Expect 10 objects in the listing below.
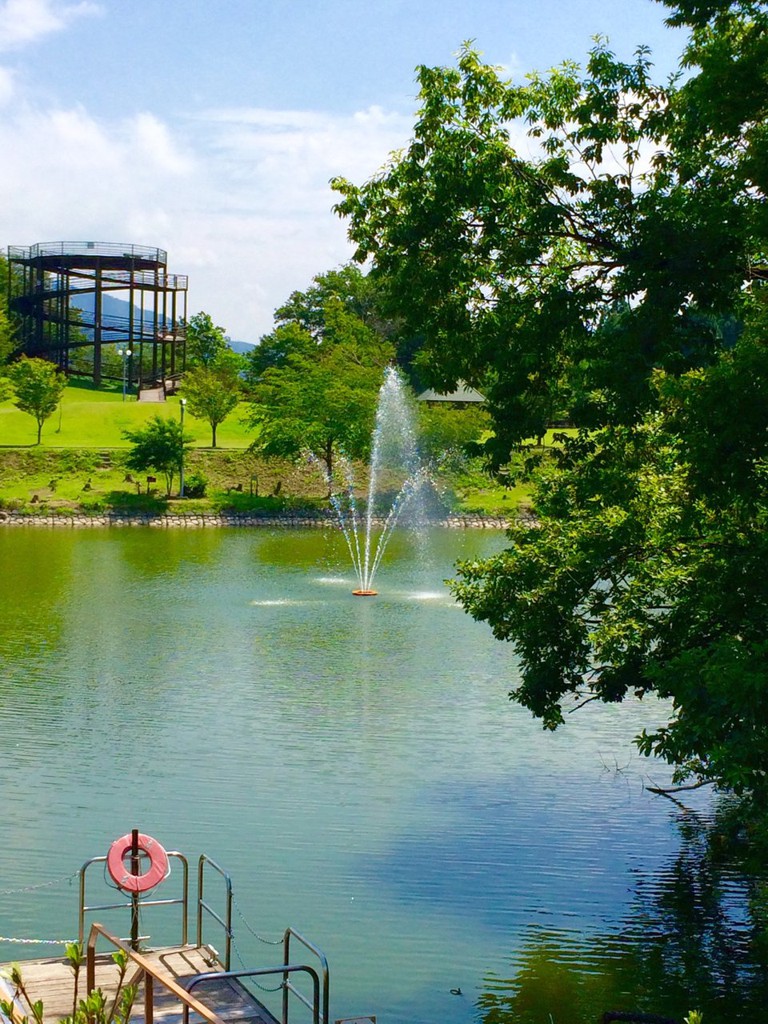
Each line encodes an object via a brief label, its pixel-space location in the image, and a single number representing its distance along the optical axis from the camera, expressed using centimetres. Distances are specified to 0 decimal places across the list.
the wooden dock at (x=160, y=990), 1044
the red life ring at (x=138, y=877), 1171
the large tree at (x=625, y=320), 1142
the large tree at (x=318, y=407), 7144
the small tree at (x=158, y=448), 6788
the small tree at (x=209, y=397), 7769
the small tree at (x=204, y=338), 11181
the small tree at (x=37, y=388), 7506
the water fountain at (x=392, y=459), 6975
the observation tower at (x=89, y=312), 8625
